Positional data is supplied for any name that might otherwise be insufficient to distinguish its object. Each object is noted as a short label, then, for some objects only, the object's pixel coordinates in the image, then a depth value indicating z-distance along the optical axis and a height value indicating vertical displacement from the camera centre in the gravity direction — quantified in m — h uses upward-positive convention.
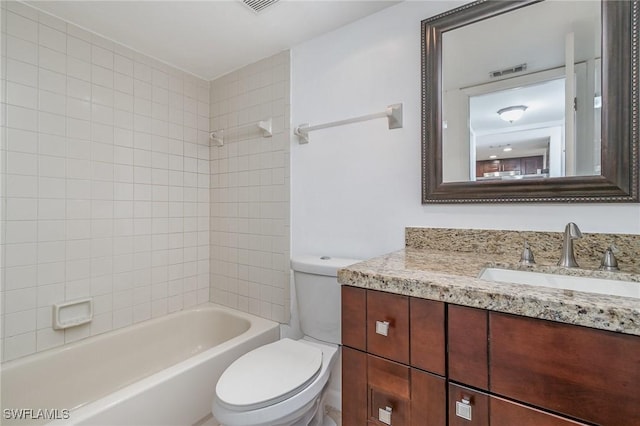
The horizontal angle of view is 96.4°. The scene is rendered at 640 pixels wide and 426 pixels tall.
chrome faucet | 0.94 -0.13
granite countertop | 0.56 -0.19
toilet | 0.99 -0.64
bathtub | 1.19 -0.82
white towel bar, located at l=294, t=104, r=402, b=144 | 1.42 +0.50
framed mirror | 0.98 +0.43
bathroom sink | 0.82 -0.22
